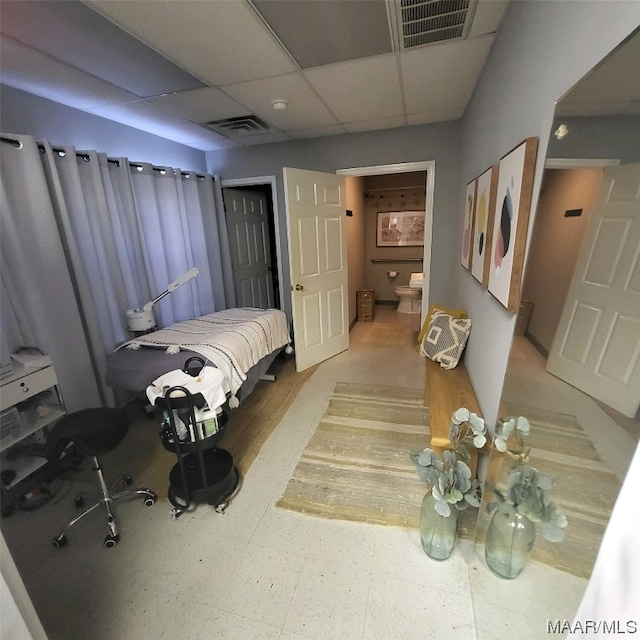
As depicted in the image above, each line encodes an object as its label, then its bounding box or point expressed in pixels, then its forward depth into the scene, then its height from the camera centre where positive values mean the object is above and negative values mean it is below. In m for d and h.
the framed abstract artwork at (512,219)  1.06 +0.03
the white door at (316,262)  2.89 -0.37
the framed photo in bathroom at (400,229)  5.21 -0.05
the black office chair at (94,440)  1.36 -0.96
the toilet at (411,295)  4.82 -1.10
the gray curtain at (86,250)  1.86 -0.18
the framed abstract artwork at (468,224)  2.11 +0.01
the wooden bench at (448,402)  1.45 -1.01
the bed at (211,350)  1.93 -0.85
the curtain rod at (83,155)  1.81 +0.50
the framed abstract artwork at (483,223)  1.51 +0.02
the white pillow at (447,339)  2.13 -0.81
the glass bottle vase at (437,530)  1.32 -1.31
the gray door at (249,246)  3.83 -0.26
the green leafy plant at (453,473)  1.18 -1.00
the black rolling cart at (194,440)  1.46 -1.07
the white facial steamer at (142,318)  2.43 -0.73
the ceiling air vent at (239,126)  2.70 +0.91
